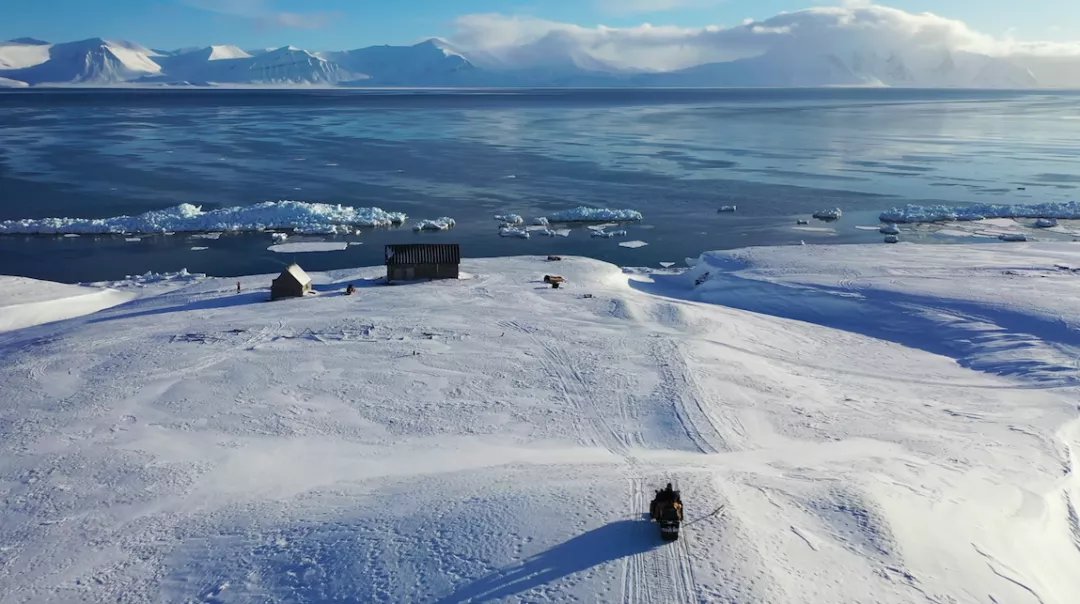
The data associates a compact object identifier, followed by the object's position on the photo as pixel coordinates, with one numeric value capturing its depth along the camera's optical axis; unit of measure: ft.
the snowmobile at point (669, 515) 51.24
